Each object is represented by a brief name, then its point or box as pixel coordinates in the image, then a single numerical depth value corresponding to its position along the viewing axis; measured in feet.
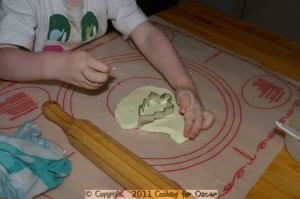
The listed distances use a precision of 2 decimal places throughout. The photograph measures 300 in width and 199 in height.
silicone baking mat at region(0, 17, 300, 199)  1.59
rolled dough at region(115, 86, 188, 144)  1.80
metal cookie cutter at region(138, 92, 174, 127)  1.81
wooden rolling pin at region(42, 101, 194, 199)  1.32
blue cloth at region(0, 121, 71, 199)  1.40
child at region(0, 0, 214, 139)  1.78
